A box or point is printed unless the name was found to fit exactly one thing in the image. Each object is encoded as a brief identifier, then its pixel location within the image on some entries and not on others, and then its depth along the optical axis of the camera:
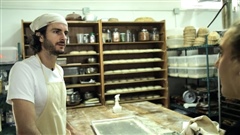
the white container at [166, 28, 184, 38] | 4.57
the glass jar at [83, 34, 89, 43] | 4.17
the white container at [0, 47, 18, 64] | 3.69
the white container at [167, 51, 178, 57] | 5.03
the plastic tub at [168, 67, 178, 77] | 4.48
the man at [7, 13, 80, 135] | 1.26
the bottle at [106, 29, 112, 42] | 4.28
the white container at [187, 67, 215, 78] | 3.90
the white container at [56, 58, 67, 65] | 4.03
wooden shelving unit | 4.18
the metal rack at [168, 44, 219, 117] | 3.84
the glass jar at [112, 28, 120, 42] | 4.28
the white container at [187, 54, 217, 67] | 3.89
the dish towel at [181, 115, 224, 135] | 1.55
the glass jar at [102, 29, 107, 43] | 4.23
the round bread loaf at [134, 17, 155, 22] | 4.39
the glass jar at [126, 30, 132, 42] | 4.42
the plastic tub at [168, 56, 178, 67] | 4.51
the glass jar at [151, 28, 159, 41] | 4.49
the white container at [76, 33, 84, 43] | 4.15
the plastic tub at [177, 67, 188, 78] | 4.22
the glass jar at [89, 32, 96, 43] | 4.16
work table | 2.12
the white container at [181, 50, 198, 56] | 4.67
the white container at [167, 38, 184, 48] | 4.50
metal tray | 1.98
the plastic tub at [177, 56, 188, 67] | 4.25
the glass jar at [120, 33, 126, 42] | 4.37
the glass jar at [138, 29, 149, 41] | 4.41
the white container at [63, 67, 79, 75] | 4.05
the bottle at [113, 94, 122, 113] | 2.80
